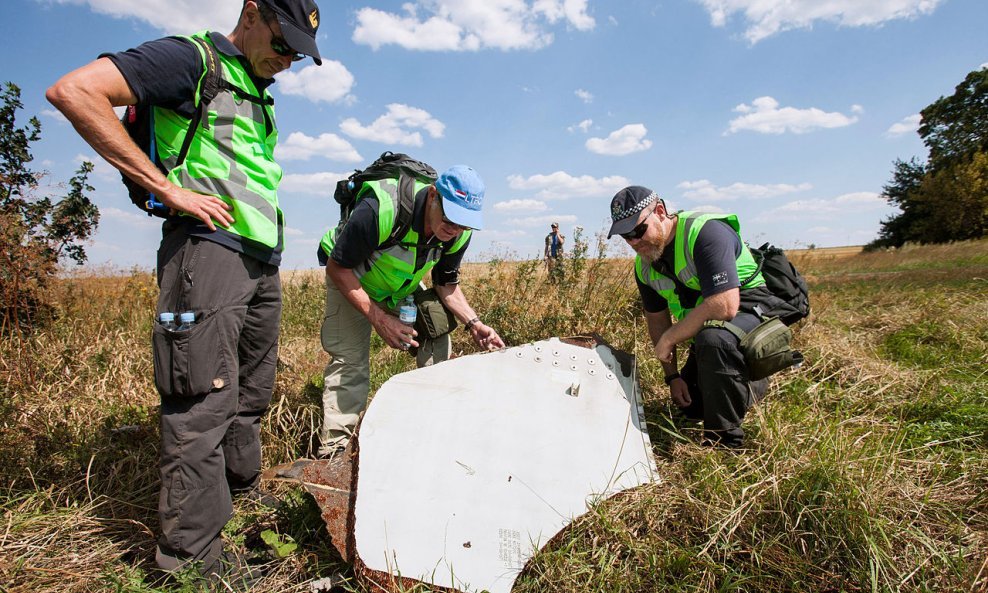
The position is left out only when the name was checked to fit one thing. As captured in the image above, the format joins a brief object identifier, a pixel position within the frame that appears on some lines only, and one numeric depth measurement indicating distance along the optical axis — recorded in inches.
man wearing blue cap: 95.8
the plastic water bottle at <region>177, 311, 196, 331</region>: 66.3
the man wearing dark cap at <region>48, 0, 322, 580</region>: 63.4
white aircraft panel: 68.3
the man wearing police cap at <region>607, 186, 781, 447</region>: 94.3
